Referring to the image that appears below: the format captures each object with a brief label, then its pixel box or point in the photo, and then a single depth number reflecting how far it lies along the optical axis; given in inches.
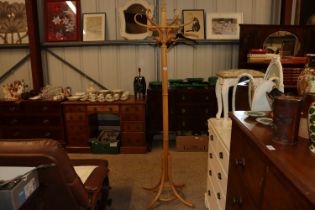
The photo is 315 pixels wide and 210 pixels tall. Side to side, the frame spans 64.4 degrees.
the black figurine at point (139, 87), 138.6
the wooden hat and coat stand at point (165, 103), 79.9
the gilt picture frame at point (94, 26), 148.3
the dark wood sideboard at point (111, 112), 134.7
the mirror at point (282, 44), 135.4
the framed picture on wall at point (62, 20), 148.1
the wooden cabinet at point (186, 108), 138.5
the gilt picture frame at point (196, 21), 146.3
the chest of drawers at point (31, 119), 137.9
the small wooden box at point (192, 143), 138.5
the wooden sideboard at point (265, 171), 27.9
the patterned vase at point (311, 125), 35.5
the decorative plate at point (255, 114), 52.3
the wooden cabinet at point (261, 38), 129.2
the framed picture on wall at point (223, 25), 145.8
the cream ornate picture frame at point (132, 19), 144.9
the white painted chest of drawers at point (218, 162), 64.6
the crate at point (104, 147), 137.6
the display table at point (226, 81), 84.4
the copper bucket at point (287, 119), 37.2
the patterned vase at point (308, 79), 44.7
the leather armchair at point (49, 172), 48.9
